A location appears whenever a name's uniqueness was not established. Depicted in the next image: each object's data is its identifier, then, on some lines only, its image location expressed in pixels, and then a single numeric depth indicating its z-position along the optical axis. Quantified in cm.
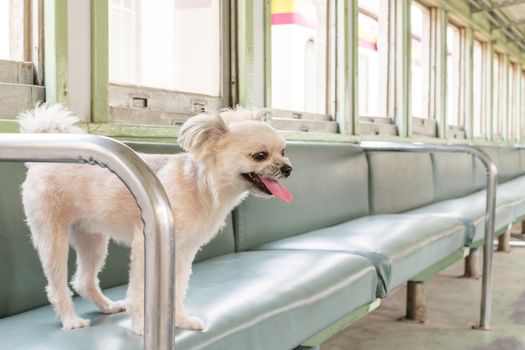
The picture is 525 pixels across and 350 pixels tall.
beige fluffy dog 154
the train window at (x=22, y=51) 229
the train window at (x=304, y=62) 457
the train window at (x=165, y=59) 286
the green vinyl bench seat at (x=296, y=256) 164
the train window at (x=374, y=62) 618
